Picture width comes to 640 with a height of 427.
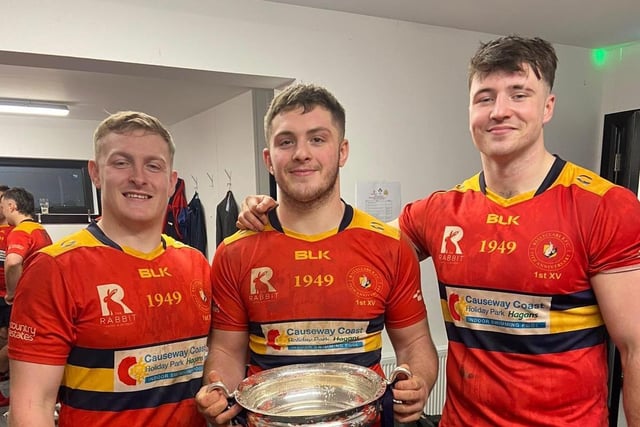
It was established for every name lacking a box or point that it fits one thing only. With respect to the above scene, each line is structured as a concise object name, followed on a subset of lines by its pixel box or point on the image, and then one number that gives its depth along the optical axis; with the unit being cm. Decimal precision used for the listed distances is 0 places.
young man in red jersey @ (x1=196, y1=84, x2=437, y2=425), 130
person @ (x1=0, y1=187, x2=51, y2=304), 329
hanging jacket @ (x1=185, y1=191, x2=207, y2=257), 496
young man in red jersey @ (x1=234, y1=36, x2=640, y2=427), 118
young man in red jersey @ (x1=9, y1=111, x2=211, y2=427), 108
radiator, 306
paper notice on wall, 282
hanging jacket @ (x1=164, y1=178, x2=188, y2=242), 509
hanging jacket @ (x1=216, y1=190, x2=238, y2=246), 424
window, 534
